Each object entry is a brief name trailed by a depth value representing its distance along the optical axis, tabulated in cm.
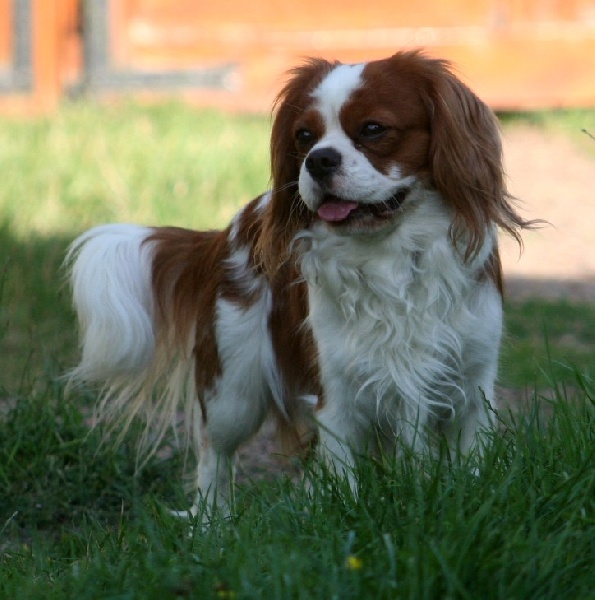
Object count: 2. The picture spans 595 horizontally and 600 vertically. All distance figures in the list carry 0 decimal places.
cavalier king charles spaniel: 623
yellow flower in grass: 442
